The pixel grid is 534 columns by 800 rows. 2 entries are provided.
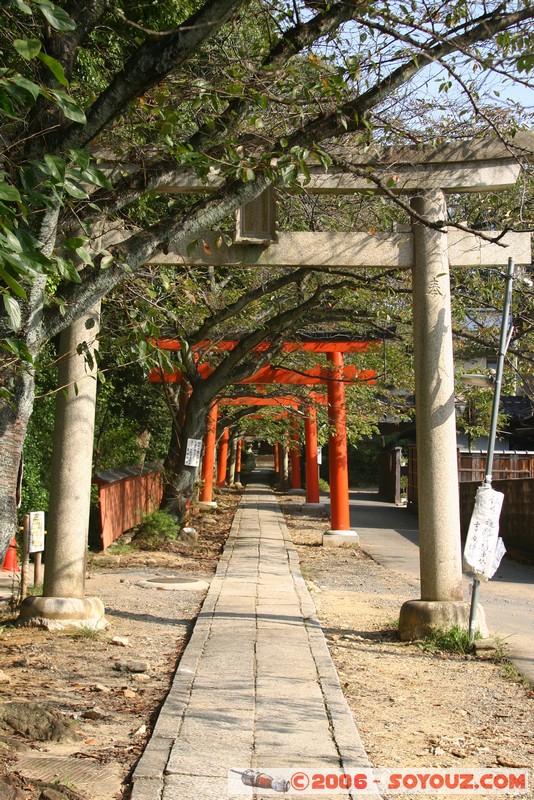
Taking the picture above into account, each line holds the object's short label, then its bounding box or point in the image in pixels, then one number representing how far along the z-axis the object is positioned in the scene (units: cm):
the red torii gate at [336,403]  1667
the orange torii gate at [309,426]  1906
